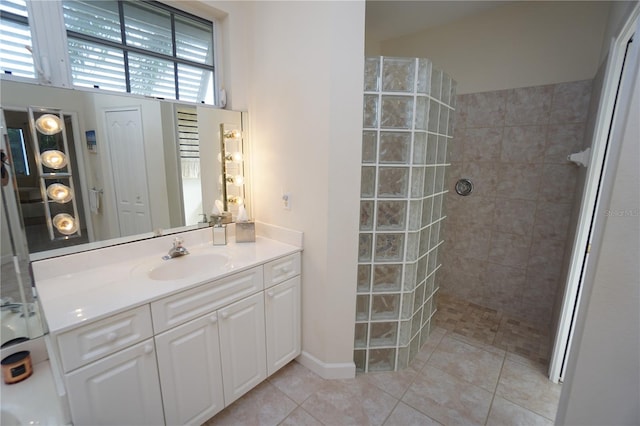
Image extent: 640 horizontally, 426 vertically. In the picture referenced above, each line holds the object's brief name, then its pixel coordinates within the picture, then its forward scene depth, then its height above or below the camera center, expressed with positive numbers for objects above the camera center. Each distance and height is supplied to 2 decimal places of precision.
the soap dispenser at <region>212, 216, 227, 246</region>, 1.90 -0.50
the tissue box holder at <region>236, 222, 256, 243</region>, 1.94 -0.48
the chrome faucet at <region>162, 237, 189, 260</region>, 1.65 -0.53
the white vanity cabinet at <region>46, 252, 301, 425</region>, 1.06 -0.85
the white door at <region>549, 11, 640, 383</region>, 1.46 -0.16
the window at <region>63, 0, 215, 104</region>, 1.47 +0.63
